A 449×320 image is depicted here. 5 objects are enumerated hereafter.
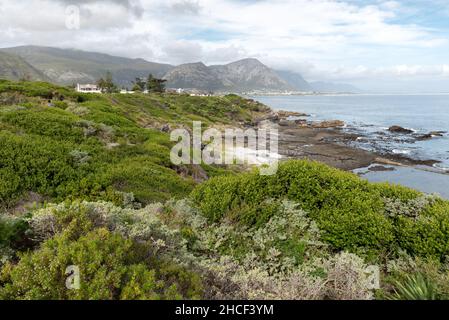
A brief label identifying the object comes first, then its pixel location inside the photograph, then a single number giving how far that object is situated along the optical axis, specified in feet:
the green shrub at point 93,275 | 13.01
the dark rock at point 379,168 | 114.95
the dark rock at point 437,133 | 188.24
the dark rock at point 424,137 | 177.33
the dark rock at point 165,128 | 113.70
